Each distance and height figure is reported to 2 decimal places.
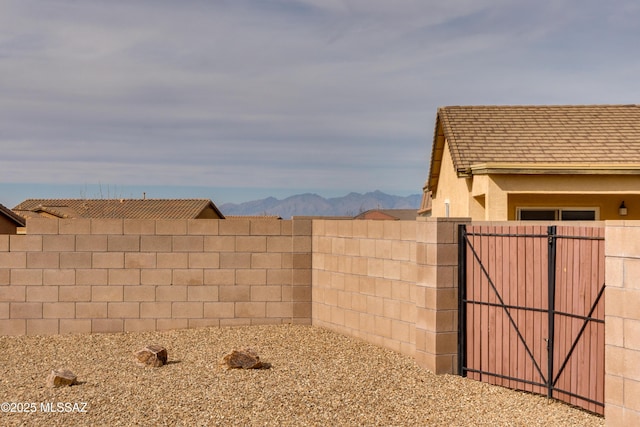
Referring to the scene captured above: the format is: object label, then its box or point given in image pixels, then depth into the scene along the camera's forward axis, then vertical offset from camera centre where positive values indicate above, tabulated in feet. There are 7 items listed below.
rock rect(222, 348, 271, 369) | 31.60 -7.21
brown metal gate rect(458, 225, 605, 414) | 26.04 -4.04
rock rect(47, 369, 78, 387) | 29.27 -7.66
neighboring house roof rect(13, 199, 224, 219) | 128.88 +1.78
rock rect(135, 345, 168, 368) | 32.89 -7.37
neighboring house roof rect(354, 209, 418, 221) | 187.52 +1.62
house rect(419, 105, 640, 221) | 47.55 +4.91
